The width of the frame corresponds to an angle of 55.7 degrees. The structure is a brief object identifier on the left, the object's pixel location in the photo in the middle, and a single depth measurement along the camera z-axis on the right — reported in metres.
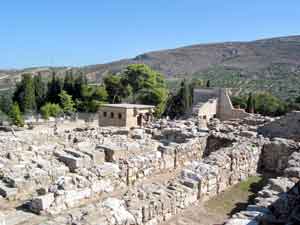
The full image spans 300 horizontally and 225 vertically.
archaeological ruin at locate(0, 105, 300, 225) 6.28
